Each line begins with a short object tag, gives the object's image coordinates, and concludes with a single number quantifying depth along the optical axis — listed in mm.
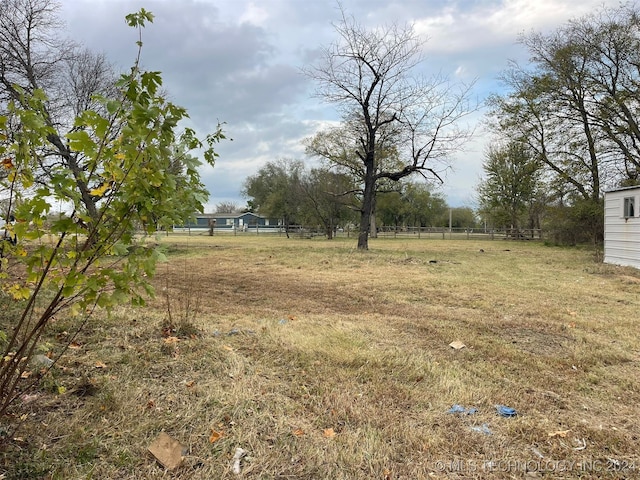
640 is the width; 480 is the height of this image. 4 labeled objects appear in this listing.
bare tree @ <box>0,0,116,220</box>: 14242
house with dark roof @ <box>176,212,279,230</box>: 61188
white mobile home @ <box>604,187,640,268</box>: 11547
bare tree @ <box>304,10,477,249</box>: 15551
